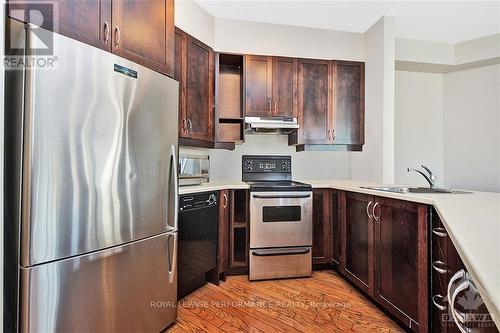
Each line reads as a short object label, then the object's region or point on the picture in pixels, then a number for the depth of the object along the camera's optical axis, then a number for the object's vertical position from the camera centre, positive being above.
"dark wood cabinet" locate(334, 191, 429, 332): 1.51 -0.59
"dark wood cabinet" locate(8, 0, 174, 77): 1.27 +0.76
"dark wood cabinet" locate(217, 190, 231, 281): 2.42 -0.62
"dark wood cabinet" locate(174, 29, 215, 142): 2.30 +0.74
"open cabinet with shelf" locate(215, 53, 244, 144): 2.81 +0.74
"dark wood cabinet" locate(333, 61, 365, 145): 2.95 +0.69
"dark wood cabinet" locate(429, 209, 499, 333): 1.27 -0.53
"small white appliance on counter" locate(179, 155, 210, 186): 2.21 -0.03
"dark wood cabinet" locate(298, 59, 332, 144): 2.88 +0.72
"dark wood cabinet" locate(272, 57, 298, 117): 2.83 +0.86
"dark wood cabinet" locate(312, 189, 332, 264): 2.61 -0.58
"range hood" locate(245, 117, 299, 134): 2.71 +0.45
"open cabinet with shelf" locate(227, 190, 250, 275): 2.49 -0.63
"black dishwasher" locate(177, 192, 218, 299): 2.04 -0.60
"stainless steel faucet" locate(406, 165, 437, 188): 2.07 -0.10
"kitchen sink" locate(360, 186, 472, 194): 1.95 -0.17
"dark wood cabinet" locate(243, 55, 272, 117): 2.78 +0.86
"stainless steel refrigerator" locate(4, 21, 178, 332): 1.07 -0.13
